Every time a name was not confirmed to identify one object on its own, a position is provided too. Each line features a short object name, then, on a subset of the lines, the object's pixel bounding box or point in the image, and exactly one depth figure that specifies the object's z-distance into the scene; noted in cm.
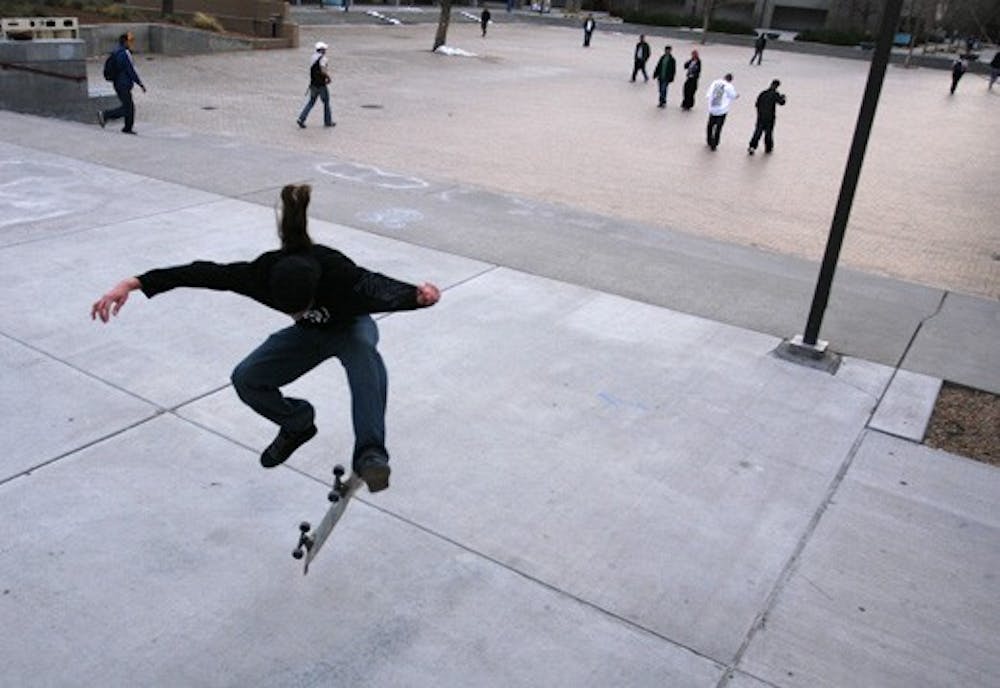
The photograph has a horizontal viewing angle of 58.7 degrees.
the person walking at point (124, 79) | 1399
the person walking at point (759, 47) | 4241
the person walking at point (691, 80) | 2414
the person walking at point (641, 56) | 2989
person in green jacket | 2427
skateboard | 382
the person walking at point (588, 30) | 4255
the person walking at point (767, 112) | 1786
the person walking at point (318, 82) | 1667
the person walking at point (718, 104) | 1783
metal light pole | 648
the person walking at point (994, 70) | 3838
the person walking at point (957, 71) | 3584
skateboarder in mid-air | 356
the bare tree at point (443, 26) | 3469
